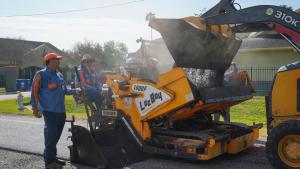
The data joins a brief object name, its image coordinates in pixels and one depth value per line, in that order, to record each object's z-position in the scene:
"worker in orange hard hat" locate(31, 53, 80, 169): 6.71
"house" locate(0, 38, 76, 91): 54.06
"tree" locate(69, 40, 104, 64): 48.41
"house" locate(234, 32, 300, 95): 23.69
